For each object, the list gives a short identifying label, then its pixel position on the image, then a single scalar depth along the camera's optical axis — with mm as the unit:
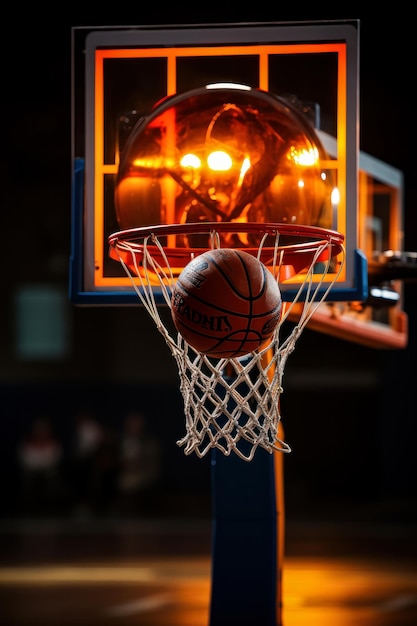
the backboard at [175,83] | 6952
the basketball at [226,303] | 5665
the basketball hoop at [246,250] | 6104
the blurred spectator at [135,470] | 24085
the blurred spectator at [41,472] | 23385
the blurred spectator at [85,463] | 23802
